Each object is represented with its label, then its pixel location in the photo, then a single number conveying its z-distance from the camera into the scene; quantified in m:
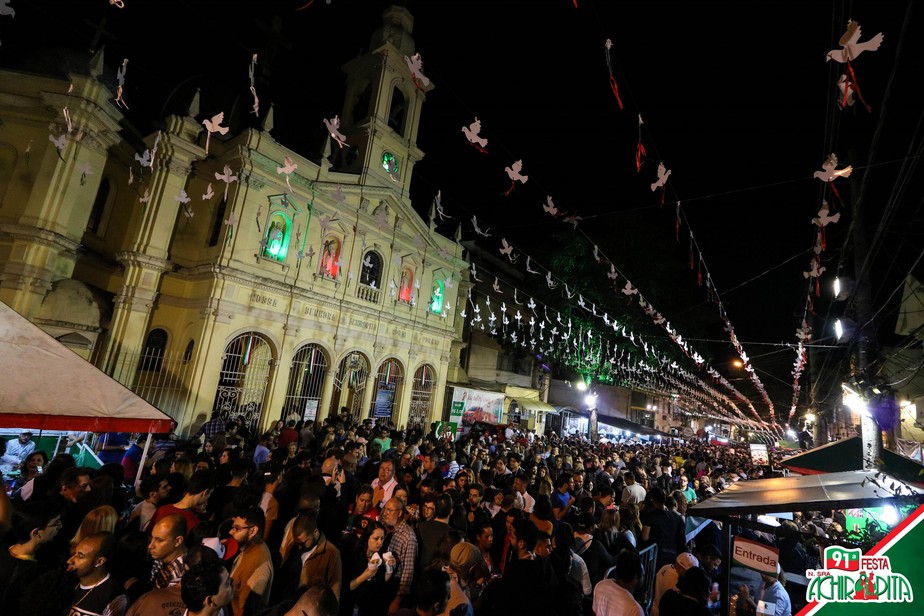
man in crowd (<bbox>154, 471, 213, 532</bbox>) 4.07
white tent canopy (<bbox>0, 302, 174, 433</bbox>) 4.70
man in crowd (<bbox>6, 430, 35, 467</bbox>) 6.96
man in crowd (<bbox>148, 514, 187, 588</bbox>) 2.94
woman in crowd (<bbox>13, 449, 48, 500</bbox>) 5.79
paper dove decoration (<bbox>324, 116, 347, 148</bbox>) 11.52
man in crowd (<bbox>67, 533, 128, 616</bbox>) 2.59
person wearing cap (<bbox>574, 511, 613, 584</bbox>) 4.54
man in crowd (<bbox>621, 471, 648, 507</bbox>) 7.85
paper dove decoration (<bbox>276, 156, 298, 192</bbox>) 15.99
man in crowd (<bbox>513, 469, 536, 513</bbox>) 6.60
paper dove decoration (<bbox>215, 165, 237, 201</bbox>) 15.43
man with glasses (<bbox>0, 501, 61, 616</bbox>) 2.64
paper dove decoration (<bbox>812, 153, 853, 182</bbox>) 6.32
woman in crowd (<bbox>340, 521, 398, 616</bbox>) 3.68
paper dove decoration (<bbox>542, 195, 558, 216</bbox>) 10.64
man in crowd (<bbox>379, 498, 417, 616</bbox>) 3.82
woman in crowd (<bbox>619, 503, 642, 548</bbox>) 5.43
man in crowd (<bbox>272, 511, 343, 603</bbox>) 3.36
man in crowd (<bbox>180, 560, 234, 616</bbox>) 2.38
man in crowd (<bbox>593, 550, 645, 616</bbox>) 3.33
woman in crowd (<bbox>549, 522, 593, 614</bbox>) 3.30
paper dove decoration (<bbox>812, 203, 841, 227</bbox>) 8.27
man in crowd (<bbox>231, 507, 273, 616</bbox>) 3.08
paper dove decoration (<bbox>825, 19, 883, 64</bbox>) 4.38
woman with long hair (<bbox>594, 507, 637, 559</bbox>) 5.24
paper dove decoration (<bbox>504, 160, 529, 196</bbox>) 8.94
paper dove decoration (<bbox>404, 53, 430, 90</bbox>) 6.95
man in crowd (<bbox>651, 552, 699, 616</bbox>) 4.13
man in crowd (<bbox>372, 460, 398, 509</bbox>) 5.93
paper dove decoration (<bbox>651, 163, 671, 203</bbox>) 7.78
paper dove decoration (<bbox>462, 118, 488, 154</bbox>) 7.56
